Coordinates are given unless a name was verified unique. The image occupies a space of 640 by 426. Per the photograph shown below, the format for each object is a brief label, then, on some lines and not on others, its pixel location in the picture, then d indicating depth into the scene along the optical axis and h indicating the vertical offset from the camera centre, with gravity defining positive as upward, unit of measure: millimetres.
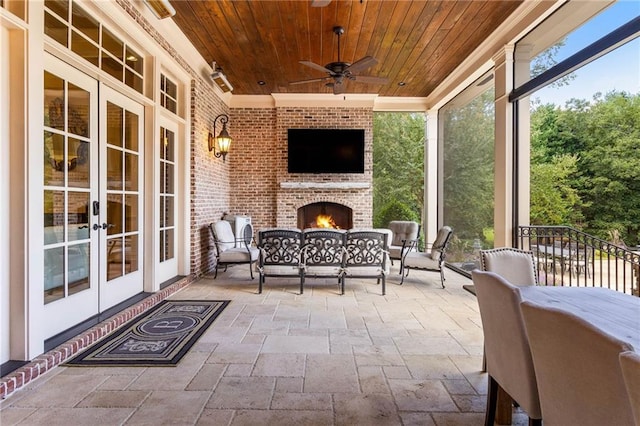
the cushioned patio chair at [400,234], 5879 -449
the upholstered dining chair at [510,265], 2287 -375
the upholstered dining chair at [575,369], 834 -455
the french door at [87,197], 2545 +126
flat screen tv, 6832 +1246
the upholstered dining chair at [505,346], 1361 -606
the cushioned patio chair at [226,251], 5160 -634
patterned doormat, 2449 -1086
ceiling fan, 4037 +1824
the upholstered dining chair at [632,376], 679 -345
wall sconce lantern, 5910 +1243
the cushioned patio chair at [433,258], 4914 -712
